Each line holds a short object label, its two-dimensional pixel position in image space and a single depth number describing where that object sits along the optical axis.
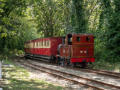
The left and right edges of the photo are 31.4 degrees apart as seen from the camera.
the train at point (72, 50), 18.27
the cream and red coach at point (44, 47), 24.03
